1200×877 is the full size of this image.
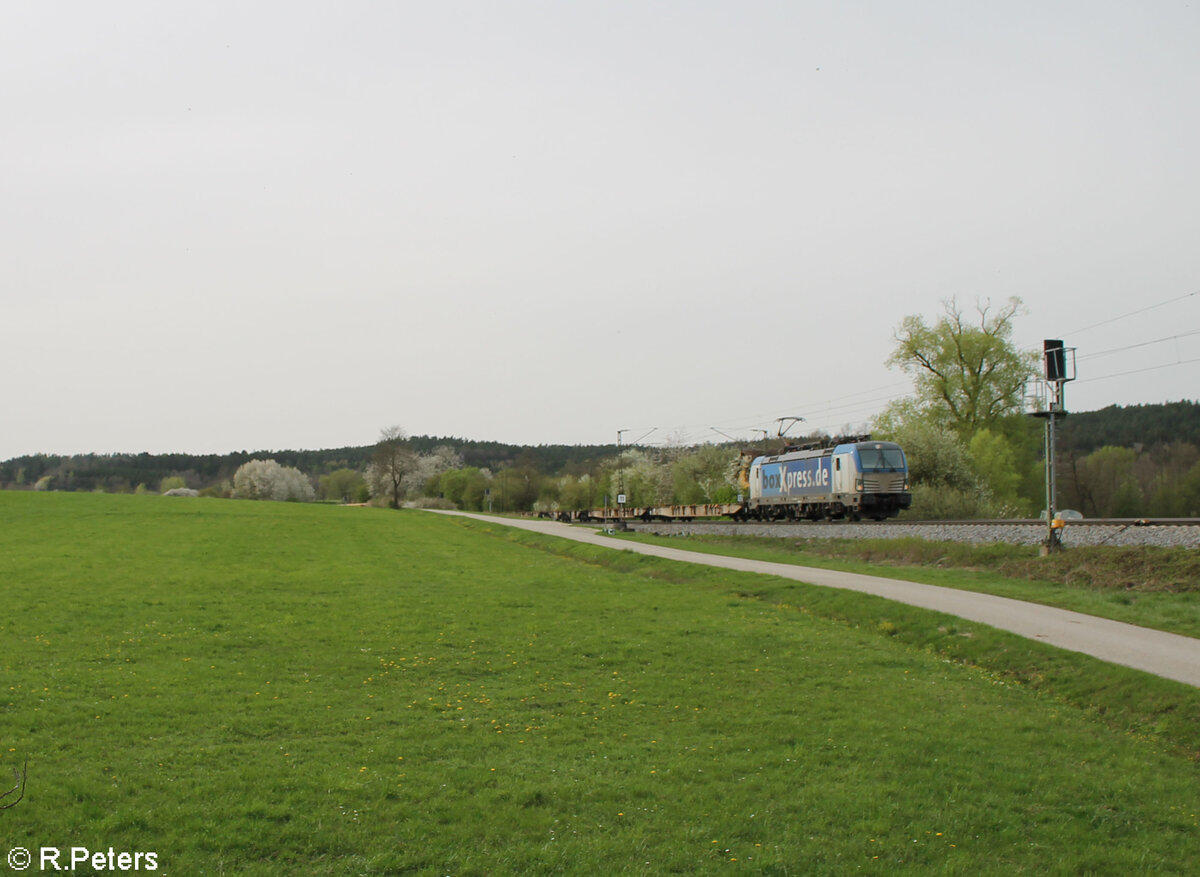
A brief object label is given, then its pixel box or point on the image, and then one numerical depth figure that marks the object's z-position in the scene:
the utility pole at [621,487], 73.44
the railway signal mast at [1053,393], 26.51
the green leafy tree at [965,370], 63.97
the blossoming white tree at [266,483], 165.50
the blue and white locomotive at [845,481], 44.00
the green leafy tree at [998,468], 60.25
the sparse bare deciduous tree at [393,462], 132.38
